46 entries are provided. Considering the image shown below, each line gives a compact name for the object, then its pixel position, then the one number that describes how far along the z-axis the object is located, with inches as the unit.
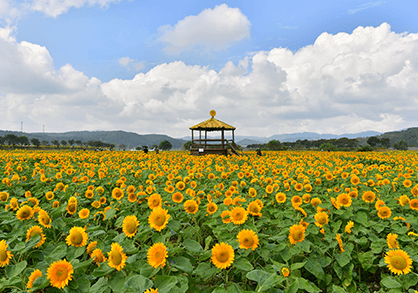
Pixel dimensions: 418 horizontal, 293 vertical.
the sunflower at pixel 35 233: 98.8
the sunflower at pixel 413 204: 140.3
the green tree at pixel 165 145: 5182.1
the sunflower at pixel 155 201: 107.9
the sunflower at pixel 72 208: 134.5
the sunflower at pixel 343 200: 136.6
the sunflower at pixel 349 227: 114.4
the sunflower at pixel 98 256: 88.1
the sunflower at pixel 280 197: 154.5
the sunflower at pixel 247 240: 86.2
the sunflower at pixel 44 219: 106.5
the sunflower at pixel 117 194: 152.4
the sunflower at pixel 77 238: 91.5
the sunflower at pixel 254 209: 115.0
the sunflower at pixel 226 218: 110.4
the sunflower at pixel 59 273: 73.4
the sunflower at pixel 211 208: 124.4
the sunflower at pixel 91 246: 93.6
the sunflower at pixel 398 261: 91.4
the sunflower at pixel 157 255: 74.4
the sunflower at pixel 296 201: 141.6
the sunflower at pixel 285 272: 86.0
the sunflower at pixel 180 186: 172.8
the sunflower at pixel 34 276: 75.9
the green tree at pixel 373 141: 4259.4
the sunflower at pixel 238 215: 100.7
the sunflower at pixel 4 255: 83.7
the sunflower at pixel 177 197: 134.0
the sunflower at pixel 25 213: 111.4
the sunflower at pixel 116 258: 75.7
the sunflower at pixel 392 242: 105.5
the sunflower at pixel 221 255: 79.3
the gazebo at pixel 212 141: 880.9
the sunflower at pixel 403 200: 147.9
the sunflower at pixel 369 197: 145.7
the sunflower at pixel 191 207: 112.7
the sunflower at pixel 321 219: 110.7
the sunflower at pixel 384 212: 131.0
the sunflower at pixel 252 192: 167.7
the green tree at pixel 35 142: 5492.1
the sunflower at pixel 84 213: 116.4
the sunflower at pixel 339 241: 108.8
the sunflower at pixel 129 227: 89.9
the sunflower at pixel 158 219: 88.0
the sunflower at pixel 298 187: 185.0
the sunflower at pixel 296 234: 96.0
